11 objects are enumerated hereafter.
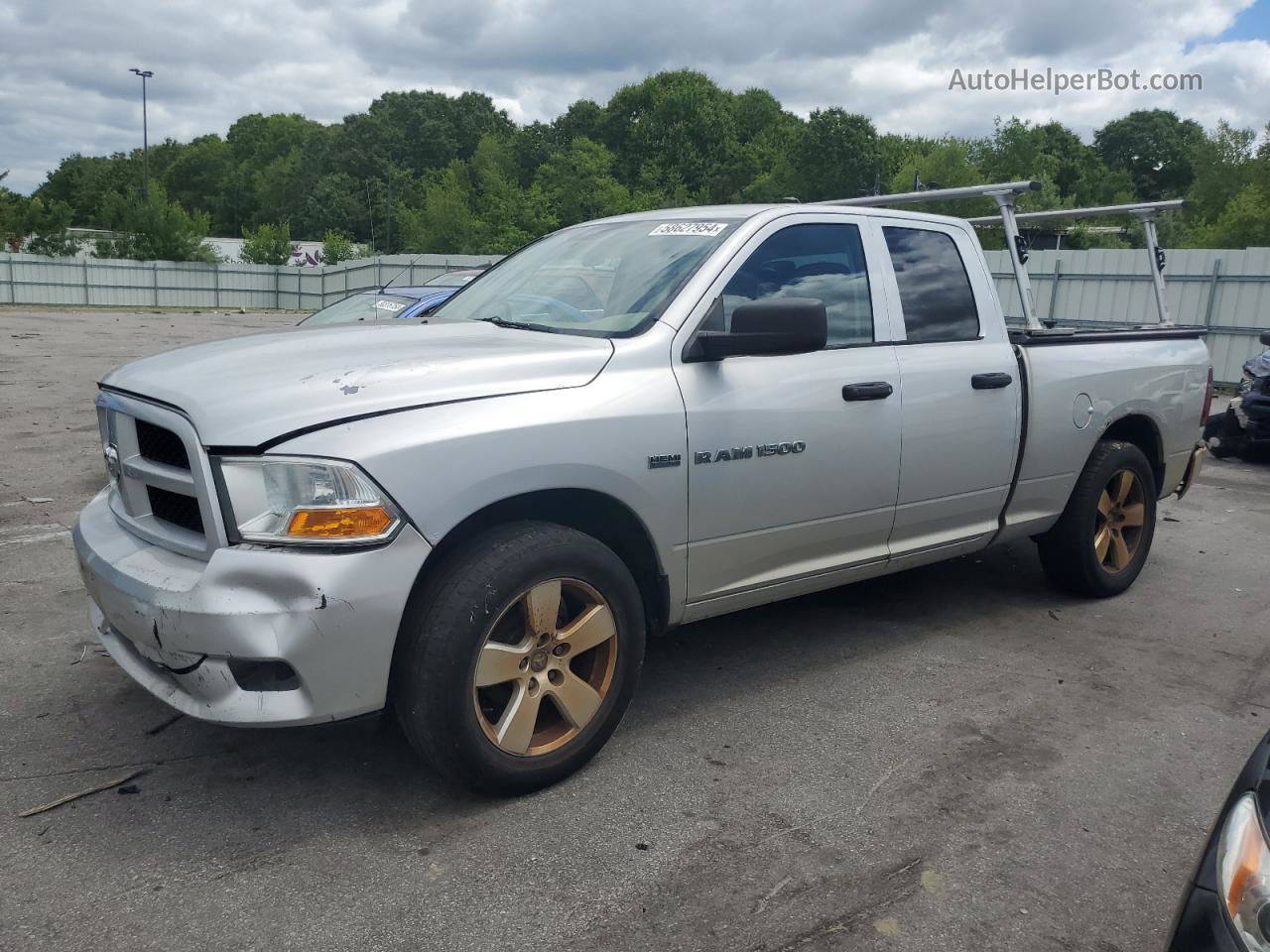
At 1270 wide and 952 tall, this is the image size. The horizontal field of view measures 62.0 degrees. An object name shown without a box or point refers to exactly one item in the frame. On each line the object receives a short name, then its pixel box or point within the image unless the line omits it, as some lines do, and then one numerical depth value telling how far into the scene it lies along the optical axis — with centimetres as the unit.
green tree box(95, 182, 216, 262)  4844
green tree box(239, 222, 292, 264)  4859
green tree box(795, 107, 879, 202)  6856
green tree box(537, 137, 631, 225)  6656
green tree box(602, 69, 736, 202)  8250
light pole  5822
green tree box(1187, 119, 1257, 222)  5494
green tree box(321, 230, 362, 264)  4844
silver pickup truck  278
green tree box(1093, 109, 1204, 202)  8275
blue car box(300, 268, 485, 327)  919
